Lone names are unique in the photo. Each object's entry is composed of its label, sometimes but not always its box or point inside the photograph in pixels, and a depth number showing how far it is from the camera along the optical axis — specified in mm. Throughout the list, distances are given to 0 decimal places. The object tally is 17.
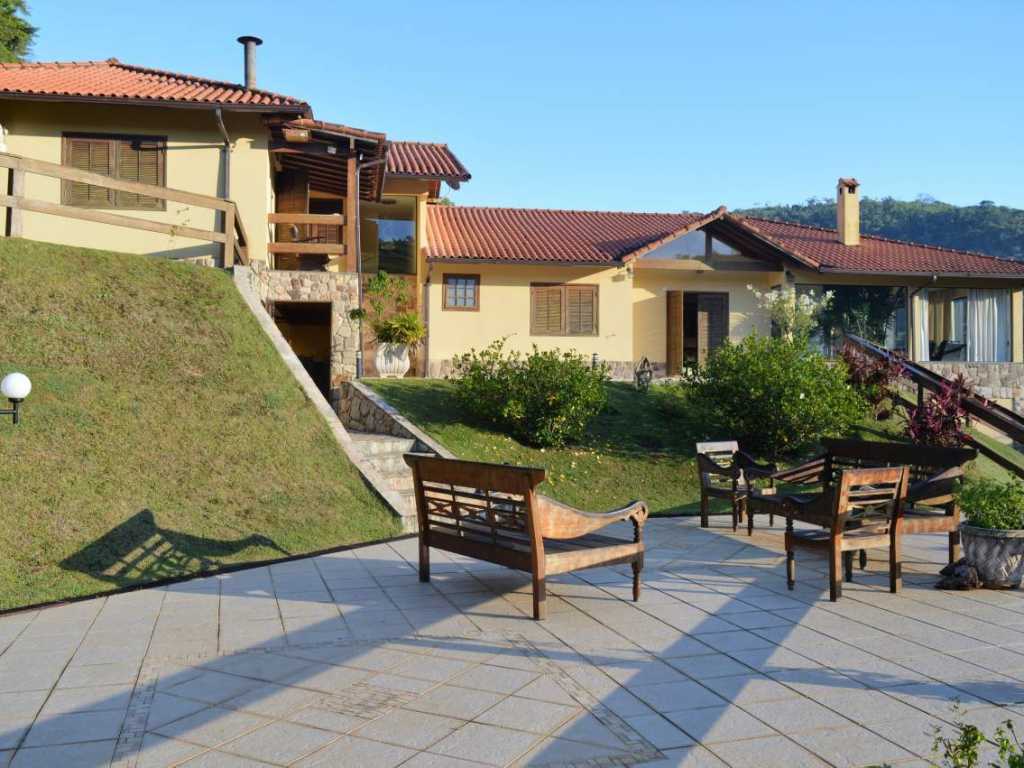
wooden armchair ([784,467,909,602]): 5973
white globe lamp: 7754
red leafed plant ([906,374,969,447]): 14266
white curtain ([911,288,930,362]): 23297
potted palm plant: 16312
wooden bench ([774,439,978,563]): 6902
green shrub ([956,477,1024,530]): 6371
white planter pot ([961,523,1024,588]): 6312
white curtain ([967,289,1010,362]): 23609
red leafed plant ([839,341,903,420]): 16094
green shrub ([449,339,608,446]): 12914
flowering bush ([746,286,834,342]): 21281
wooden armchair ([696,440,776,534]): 8992
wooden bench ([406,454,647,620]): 5543
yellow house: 14859
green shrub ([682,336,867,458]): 13273
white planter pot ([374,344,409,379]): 16281
